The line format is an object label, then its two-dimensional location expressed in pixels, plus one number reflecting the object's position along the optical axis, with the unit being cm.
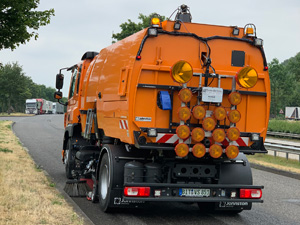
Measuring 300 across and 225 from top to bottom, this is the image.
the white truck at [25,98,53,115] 7856
